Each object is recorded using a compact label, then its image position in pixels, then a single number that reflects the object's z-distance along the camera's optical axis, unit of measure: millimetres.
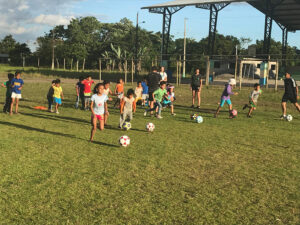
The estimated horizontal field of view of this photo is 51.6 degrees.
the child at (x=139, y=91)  15367
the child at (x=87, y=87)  14422
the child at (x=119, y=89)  14034
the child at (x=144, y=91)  15640
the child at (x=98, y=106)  8312
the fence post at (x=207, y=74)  27422
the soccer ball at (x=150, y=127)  9945
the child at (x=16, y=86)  12609
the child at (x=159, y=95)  12648
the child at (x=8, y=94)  12702
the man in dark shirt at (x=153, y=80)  13648
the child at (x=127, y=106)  10100
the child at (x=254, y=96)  13333
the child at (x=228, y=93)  12841
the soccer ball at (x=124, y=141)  7887
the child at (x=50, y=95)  13806
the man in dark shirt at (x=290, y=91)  12836
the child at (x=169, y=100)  13391
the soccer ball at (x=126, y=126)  10188
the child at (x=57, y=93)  13570
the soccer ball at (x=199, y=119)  12015
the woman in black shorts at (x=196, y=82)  16188
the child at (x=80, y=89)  14930
